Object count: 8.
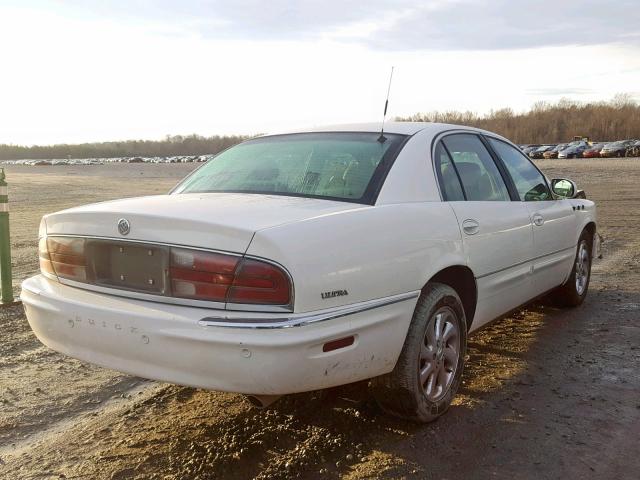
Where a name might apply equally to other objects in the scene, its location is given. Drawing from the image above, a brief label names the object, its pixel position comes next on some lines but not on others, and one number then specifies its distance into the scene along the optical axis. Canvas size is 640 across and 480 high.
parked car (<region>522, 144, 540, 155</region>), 67.01
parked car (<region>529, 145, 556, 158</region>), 63.12
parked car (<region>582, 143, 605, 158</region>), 56.34
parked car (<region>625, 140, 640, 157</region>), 53.77
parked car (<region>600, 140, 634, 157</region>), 54.44
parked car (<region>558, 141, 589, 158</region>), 56.50
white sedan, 2.53
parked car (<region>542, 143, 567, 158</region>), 60.25
